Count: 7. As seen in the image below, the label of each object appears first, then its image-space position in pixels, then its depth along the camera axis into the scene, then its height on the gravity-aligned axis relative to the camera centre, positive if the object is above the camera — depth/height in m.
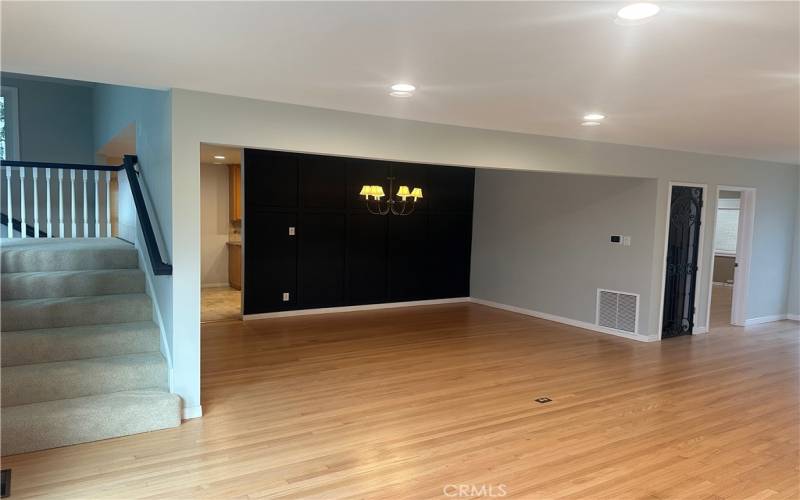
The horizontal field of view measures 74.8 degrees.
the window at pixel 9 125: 8.05 +1.23
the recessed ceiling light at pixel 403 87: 3.37 +0.86
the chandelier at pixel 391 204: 8.26 +0.23
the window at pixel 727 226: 12.43 +0.10
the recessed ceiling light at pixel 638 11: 1.98 +0.84
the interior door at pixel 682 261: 6.86 -0.43
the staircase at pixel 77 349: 3.37 -1.05
